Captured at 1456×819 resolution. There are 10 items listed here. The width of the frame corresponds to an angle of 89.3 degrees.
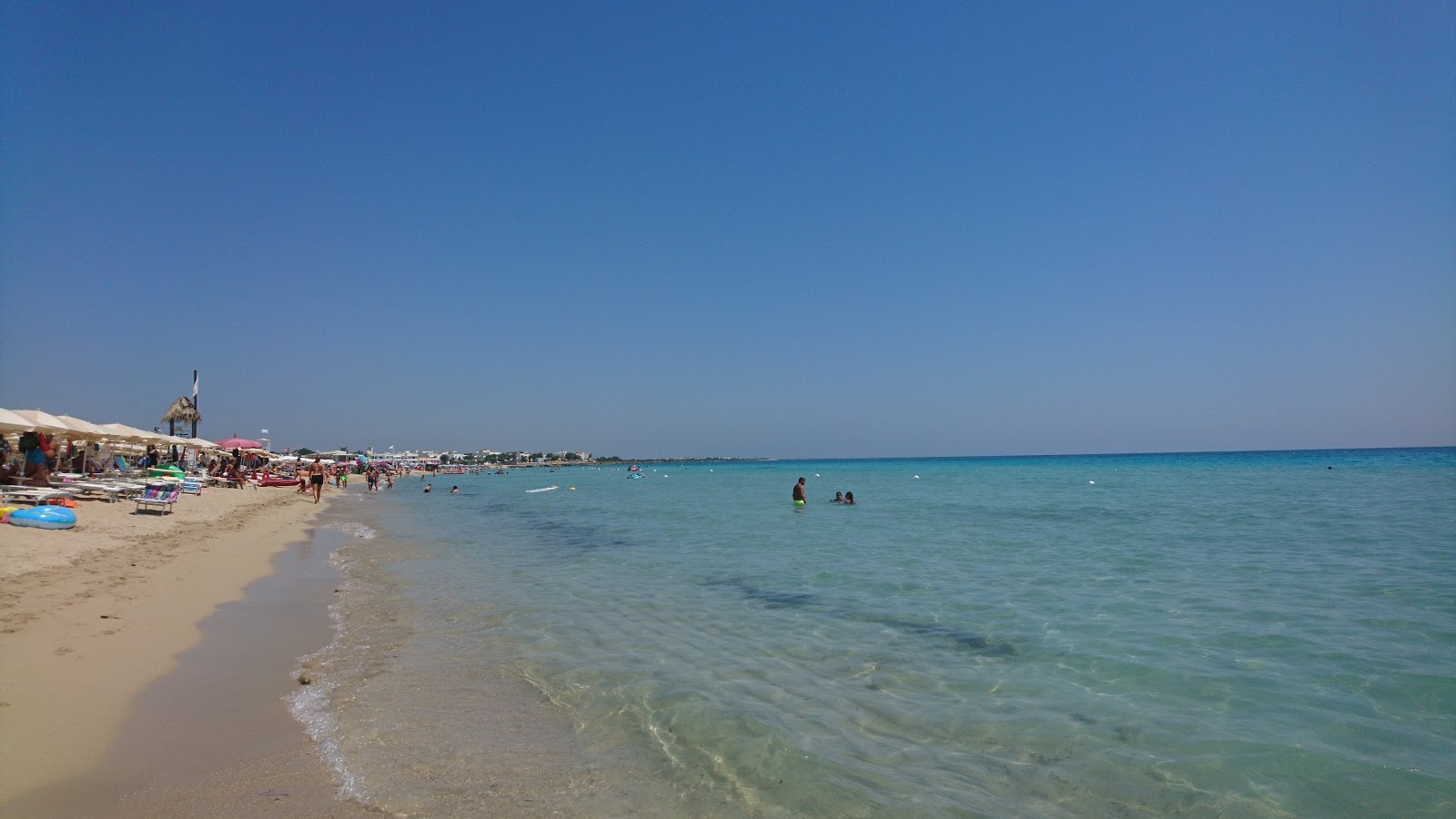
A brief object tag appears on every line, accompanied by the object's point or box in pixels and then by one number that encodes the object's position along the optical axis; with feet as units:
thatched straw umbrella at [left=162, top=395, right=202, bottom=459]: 142.31
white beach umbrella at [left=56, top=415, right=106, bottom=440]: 71.82
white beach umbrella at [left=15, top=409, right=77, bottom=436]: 63.41
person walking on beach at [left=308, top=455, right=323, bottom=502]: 110.24
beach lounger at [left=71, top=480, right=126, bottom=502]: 66.01
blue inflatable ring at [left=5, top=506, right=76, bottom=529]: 44.86
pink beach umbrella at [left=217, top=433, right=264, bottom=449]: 152.58
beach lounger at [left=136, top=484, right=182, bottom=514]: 61.98
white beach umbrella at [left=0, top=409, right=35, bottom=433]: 58.95
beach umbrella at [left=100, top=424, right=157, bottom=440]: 85.66
